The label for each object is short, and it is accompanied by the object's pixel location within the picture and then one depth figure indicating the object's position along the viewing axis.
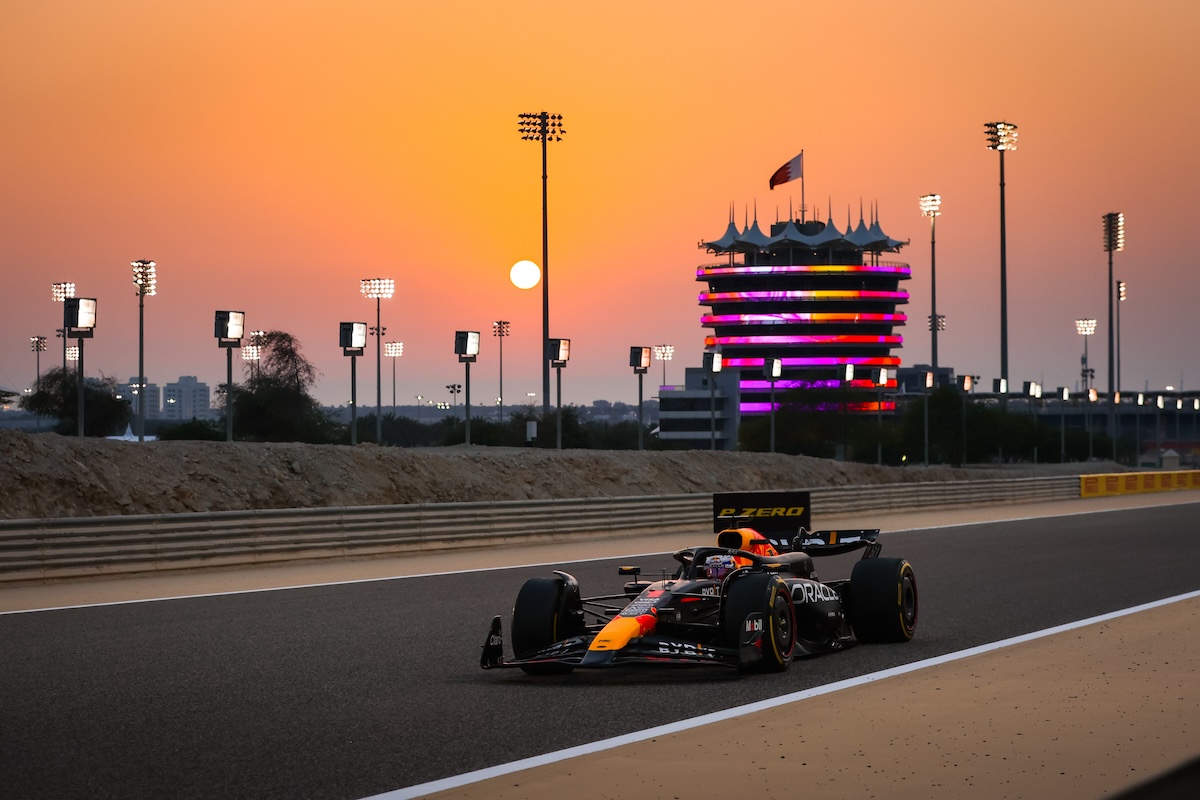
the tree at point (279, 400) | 102.94
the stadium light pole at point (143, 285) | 56.01
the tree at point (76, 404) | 107.06
